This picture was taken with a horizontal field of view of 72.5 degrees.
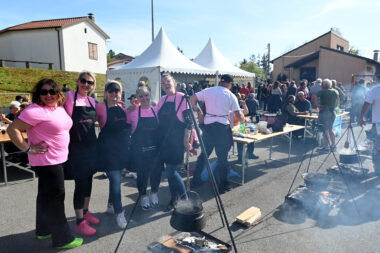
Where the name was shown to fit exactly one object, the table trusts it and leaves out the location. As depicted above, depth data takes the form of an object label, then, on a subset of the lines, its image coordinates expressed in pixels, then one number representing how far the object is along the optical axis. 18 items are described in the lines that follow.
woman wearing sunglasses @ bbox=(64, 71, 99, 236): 2.72
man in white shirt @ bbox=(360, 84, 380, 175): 4.64
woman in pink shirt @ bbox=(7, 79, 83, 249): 2.32
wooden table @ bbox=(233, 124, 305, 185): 4.55
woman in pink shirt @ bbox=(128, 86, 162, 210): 3.25
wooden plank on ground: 3.28
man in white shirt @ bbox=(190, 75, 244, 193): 3.99
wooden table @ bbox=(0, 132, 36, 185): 4.39
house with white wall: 24.39
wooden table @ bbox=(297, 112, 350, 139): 7.47
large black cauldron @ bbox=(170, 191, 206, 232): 2.38
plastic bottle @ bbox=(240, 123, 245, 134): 5.29
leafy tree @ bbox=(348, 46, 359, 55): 47.50
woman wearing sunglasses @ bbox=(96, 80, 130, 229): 2.95
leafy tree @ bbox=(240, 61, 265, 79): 61.31
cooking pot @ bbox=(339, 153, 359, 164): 5.22
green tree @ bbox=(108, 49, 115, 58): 63.78
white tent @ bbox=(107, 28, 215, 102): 10.70
